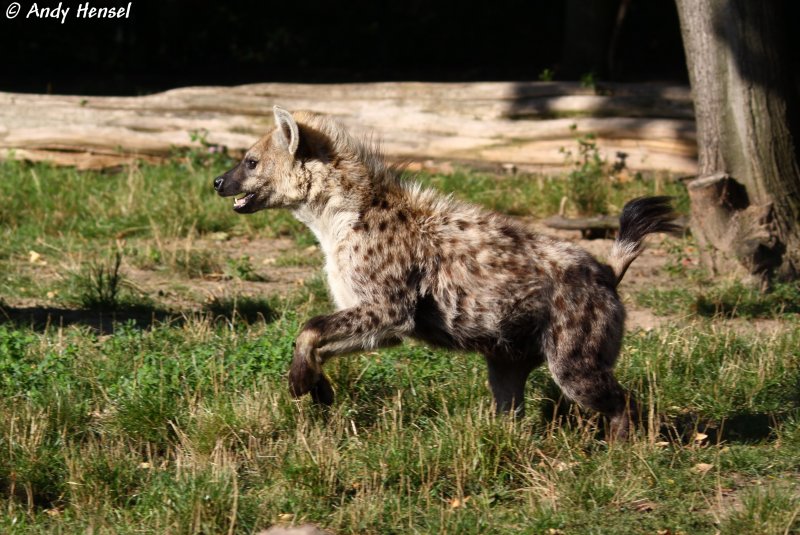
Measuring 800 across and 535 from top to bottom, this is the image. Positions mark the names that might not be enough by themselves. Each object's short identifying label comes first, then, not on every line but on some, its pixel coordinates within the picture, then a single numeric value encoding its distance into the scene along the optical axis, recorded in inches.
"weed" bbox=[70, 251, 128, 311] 633.6
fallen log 885.8
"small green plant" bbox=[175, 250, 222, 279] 713.0
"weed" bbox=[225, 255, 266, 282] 708.0
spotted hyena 441.7
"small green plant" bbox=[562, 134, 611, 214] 816.9
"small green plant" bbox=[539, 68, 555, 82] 949.8
